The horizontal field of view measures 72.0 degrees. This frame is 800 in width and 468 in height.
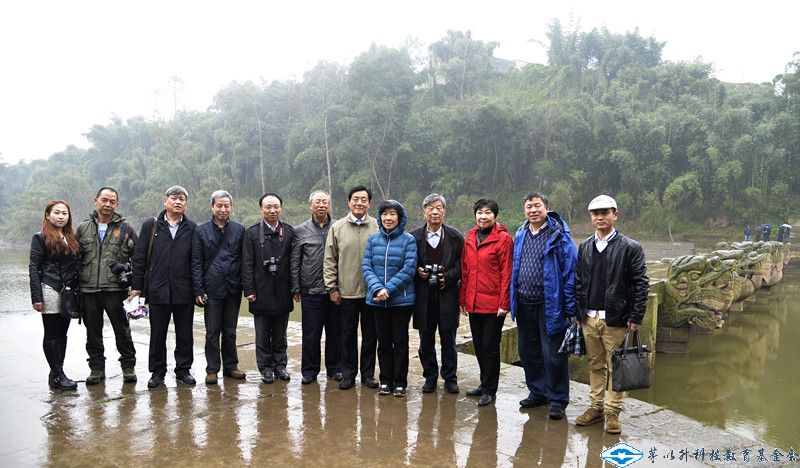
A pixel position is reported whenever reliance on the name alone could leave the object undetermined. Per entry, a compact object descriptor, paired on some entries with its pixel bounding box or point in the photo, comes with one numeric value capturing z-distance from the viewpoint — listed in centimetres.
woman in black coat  367
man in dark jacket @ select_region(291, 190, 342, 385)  396
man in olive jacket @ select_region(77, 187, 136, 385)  379
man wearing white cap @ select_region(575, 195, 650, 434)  301
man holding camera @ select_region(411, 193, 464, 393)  359
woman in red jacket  349
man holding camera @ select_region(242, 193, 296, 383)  397
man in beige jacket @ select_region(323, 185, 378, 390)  379
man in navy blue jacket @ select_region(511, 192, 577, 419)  325
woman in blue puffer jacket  358
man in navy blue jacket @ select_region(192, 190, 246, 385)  392
